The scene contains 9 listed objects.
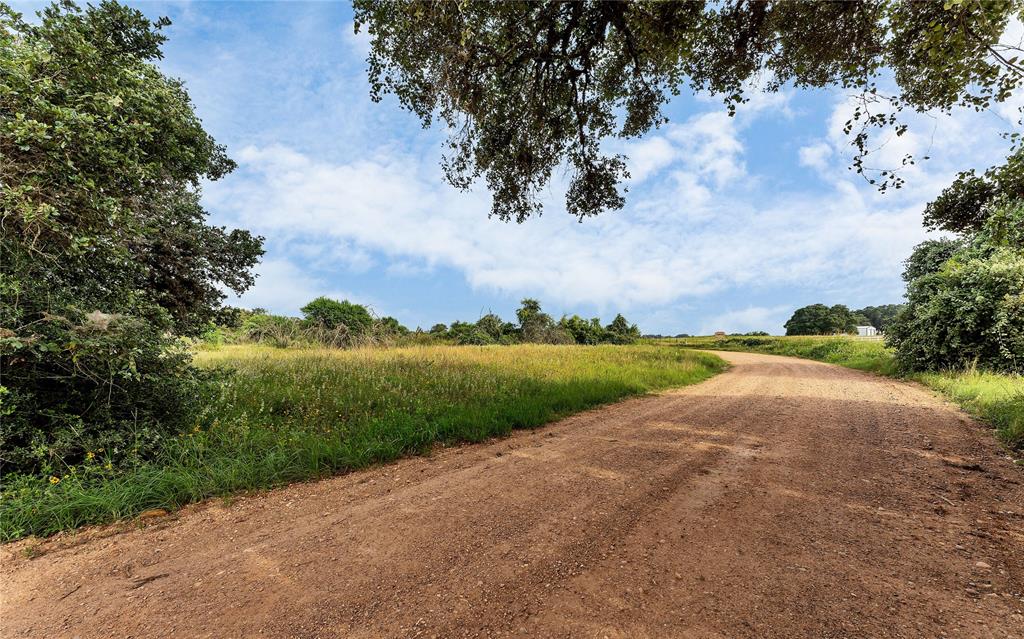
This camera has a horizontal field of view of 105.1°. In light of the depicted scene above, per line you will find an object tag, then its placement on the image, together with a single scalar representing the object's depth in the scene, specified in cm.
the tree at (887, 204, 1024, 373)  1148
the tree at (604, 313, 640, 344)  4066
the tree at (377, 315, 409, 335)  2142
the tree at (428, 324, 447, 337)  3327
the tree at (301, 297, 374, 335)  3108
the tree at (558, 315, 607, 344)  3888
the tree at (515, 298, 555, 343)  3472
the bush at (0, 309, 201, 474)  380
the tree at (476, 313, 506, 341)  3366
